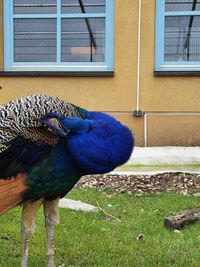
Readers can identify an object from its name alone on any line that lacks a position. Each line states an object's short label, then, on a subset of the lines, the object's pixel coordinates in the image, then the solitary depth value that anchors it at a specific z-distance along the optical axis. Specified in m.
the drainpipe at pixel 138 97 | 7.93
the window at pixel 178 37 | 8.07
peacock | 2.83
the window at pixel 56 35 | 8.27
